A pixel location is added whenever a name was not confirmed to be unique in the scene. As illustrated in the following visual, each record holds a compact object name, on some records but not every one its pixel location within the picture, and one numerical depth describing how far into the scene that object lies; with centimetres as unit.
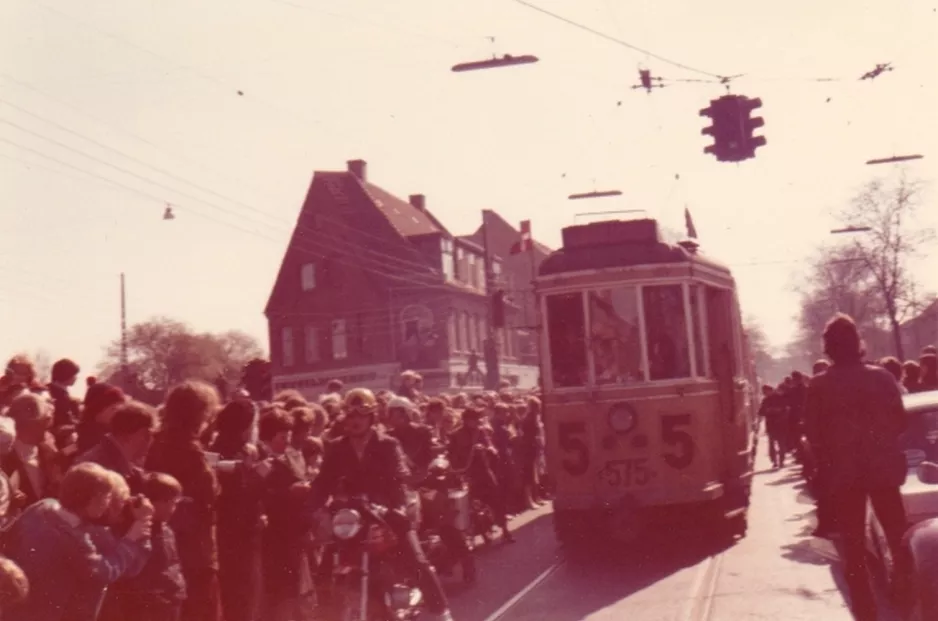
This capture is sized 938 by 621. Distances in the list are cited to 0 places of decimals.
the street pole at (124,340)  5156
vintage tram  1407
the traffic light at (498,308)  1475
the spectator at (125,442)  673
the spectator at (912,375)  1587
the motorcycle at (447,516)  1282
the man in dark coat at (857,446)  812
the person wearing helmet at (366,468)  905
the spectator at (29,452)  807
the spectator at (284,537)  905
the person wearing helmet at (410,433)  1300
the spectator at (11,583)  480
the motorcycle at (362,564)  841
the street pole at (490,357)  4408
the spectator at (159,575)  667
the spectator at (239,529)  853
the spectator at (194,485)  741
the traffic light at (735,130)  1756
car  866
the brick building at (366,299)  6084
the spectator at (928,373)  1569
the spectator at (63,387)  1055
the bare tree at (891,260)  5112
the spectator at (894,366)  1371
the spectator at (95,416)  807
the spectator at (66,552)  557
